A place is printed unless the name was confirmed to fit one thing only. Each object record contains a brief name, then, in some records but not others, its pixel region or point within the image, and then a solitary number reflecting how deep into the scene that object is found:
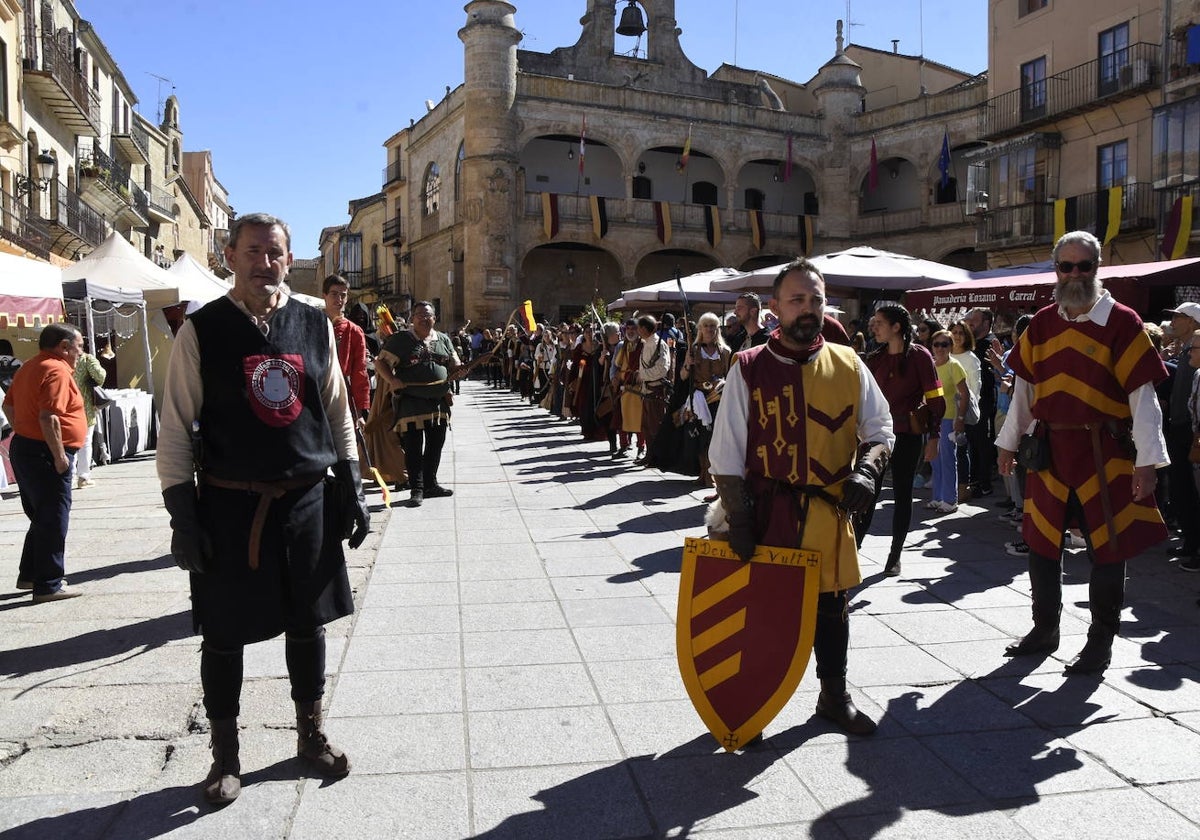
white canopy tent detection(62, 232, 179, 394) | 12.53
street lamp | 21.84
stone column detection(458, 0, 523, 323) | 33.81
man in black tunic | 3.25
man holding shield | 3.61
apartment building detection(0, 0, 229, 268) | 21.30
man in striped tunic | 4.28
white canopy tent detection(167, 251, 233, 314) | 14.62
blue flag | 34.19
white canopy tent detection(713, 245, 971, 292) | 12.31
